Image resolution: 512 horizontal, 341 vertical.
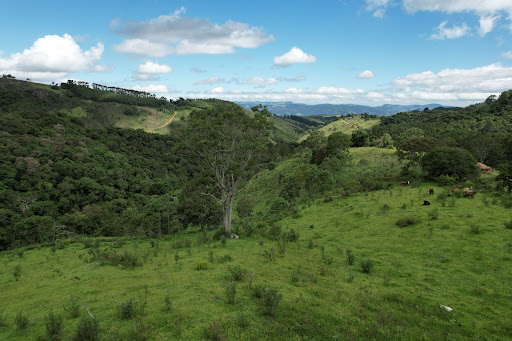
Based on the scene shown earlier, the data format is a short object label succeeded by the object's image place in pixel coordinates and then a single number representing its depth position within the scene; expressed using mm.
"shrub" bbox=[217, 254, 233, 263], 15219
